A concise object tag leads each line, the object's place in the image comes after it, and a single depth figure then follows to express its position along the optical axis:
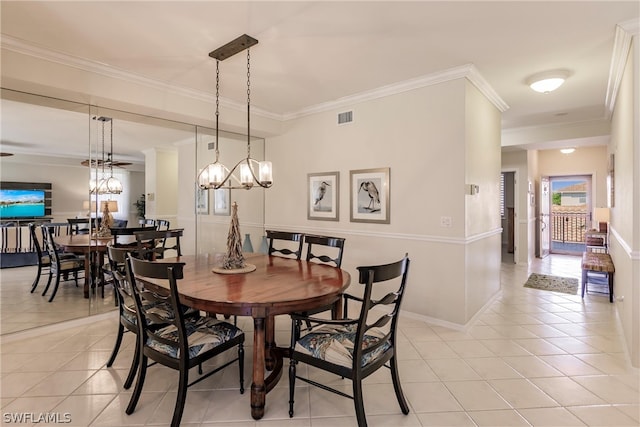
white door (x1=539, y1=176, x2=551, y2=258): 8.09
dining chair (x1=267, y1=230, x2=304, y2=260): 3.21
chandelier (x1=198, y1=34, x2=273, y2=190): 2.79
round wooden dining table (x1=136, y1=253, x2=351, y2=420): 1.89
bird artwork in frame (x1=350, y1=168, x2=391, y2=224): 3.93
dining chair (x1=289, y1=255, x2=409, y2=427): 1.78
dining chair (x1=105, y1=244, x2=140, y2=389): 2.22
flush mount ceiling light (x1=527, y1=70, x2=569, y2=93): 3.41
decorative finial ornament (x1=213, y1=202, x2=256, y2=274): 2.63
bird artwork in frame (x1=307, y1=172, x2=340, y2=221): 4.43
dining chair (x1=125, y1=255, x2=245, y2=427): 1.84
